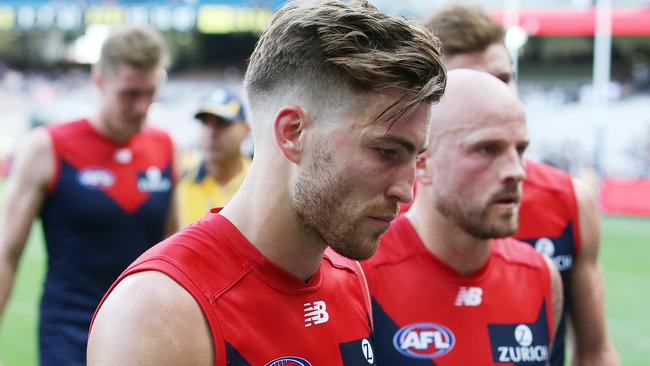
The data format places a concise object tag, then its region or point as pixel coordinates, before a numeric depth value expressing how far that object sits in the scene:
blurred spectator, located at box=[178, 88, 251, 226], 6.02
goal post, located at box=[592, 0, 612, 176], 27.44
